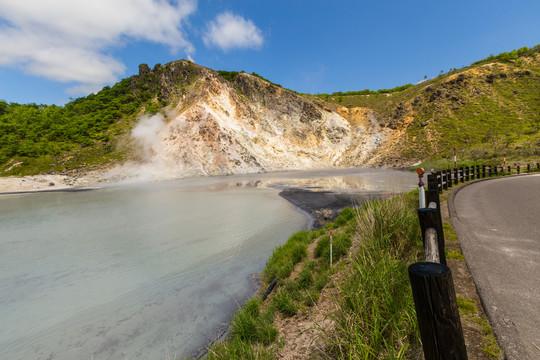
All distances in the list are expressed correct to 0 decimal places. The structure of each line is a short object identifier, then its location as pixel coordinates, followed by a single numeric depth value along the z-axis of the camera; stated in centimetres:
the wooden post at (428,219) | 319
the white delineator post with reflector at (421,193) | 512
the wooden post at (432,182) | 674
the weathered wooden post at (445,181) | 1225
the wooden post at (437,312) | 131
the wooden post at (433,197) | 439
